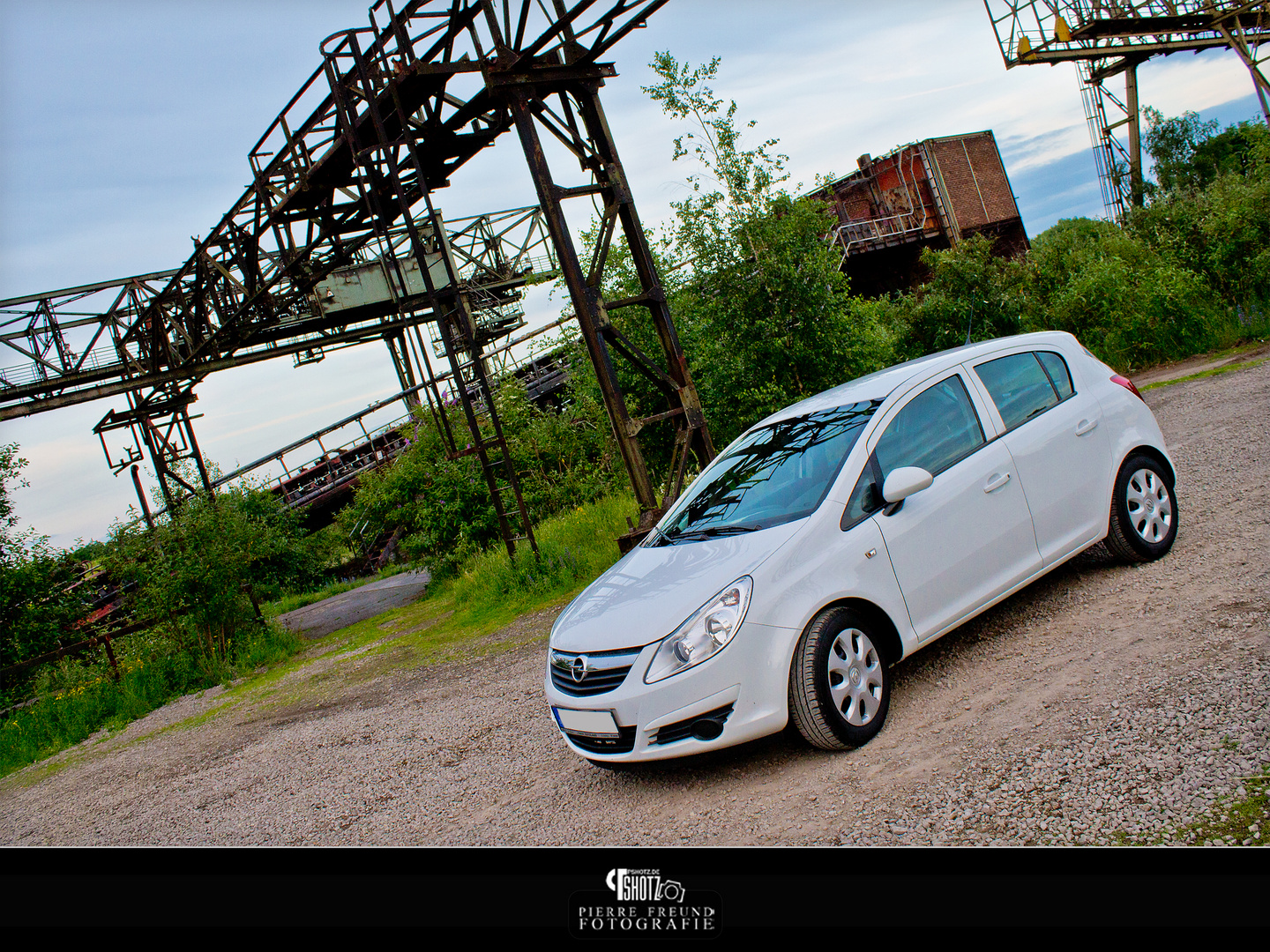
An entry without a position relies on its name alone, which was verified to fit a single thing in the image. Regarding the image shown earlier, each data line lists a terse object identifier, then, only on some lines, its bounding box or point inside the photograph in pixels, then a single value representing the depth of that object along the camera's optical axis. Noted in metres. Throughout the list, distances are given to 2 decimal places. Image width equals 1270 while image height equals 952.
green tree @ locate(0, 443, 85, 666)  12.71
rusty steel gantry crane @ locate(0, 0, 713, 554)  8.58
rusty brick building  39.47
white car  3.61
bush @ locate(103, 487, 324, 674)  11.45
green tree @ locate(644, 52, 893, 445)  10.21
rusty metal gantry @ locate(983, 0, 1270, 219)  24.33
